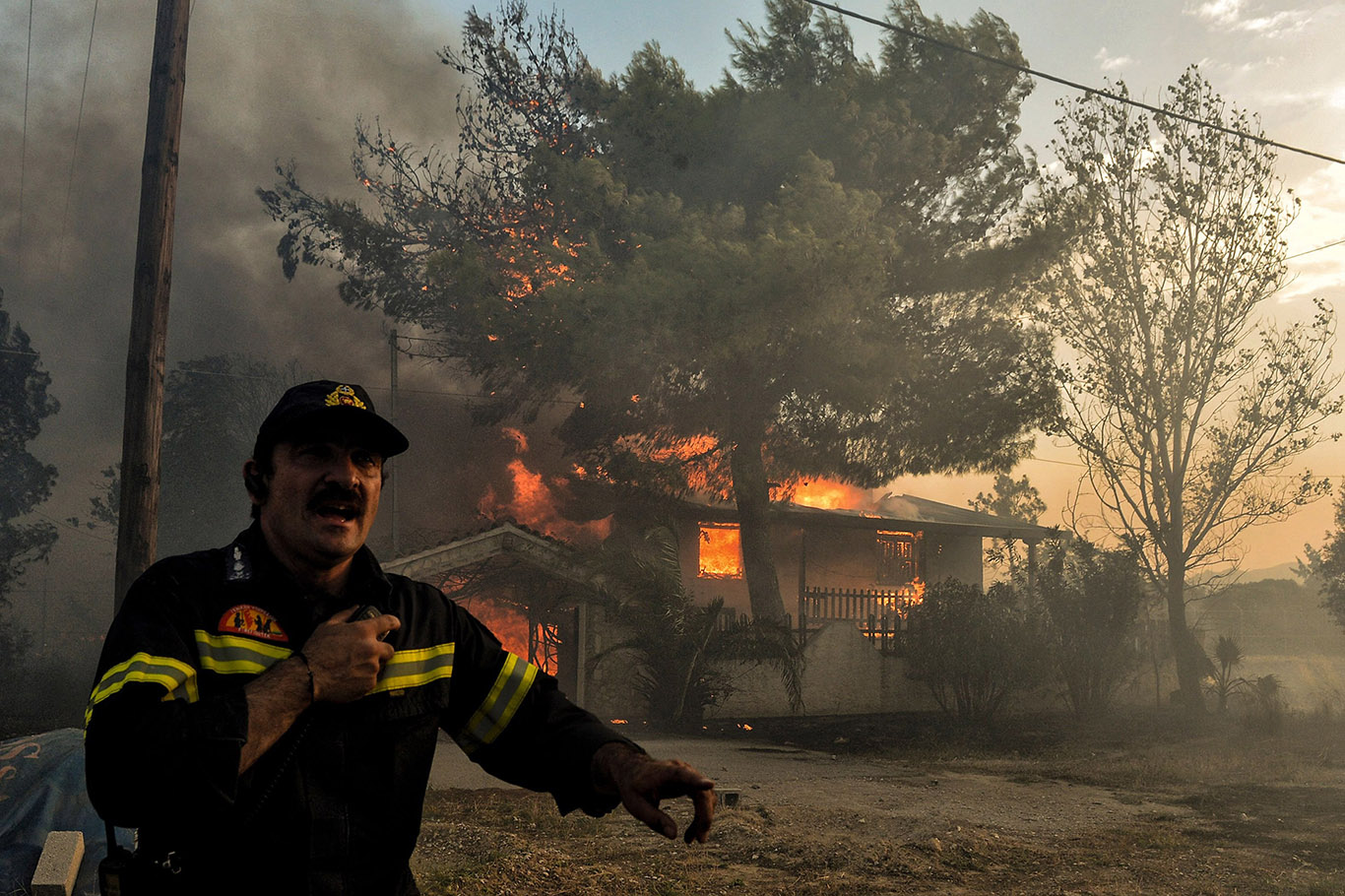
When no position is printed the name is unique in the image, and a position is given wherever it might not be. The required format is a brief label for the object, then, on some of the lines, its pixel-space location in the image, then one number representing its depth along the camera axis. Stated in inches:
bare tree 815.7
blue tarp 208.5
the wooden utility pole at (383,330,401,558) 1115.3
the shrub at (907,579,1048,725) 715.4
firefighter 70.5
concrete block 199.0
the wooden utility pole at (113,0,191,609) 305.4
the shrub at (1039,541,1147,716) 759.7
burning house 697.0
